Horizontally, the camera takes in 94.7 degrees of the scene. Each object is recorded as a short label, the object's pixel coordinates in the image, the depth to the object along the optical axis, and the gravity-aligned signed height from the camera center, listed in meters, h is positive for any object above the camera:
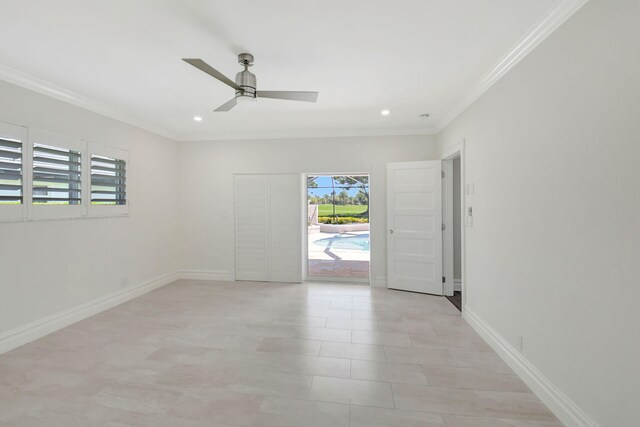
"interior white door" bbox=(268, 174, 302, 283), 5.07 -0.23
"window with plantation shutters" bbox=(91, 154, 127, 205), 3.64 +0.44
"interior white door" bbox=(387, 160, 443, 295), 4.36 -0.18
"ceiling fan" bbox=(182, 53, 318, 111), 2.42 +1.02
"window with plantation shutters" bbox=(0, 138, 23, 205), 2.67 +0.40
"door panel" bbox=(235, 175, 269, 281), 5.17 -0.18
